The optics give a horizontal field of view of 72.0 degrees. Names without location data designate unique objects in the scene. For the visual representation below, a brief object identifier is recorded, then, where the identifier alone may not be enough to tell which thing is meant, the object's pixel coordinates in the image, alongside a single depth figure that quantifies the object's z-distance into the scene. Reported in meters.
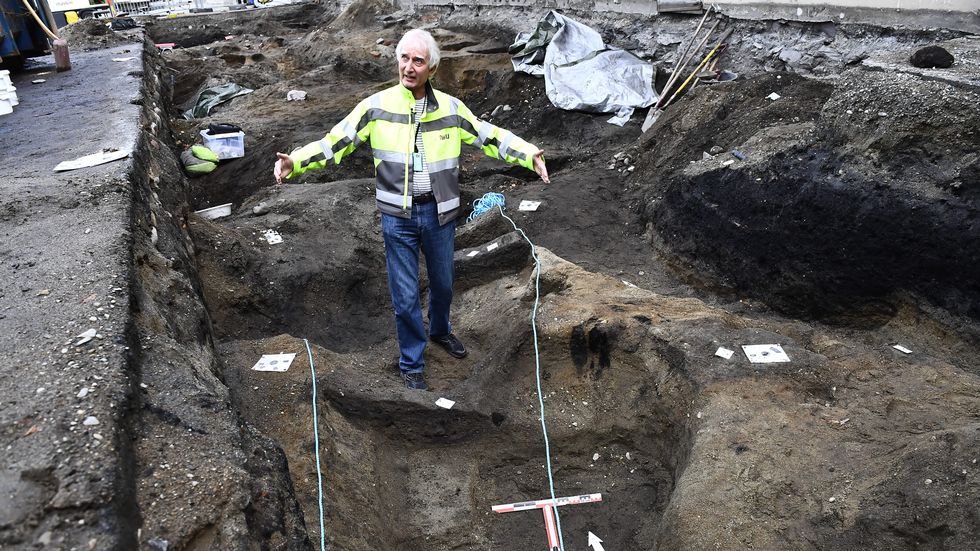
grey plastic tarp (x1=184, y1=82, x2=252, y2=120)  10.84
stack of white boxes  6.11
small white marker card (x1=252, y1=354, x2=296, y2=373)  3.79
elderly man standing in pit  3.46
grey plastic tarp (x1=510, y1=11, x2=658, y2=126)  8.14
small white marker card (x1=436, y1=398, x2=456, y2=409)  3.79
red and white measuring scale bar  3.46
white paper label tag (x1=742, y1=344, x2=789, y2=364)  3.58
